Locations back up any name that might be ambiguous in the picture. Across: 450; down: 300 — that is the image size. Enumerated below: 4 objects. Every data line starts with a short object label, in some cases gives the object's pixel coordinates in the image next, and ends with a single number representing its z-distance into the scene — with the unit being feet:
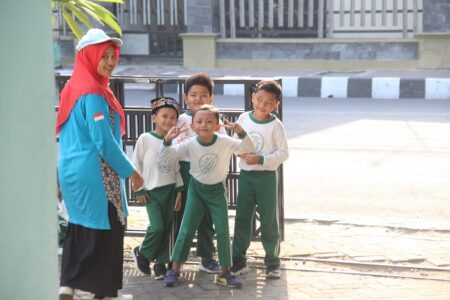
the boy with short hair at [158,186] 24.86
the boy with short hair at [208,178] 24.08
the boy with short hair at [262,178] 25.08
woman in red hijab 21.55
